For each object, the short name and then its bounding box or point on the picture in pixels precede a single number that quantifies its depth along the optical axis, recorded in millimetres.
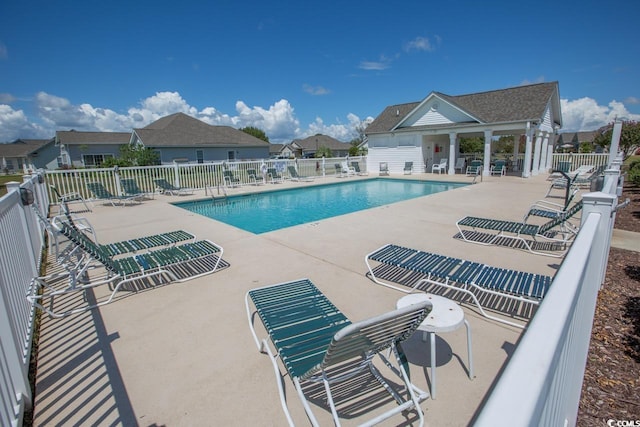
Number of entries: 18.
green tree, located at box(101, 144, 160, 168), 25484
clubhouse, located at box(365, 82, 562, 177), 17016
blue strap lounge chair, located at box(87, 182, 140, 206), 10586
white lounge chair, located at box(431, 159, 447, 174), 19866
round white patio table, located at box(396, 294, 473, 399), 2236
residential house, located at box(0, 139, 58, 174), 39438
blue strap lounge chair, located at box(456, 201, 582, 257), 5117
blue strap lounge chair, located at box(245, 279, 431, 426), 1685
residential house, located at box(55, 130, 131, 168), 33906
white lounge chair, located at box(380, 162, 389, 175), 21266
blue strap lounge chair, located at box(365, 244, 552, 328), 3242
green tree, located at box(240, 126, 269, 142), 69425
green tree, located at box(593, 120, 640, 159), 33812
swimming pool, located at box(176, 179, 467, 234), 10023
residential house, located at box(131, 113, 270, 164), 27594
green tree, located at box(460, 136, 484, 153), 48625
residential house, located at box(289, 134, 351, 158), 57812
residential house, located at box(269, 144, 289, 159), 67125
